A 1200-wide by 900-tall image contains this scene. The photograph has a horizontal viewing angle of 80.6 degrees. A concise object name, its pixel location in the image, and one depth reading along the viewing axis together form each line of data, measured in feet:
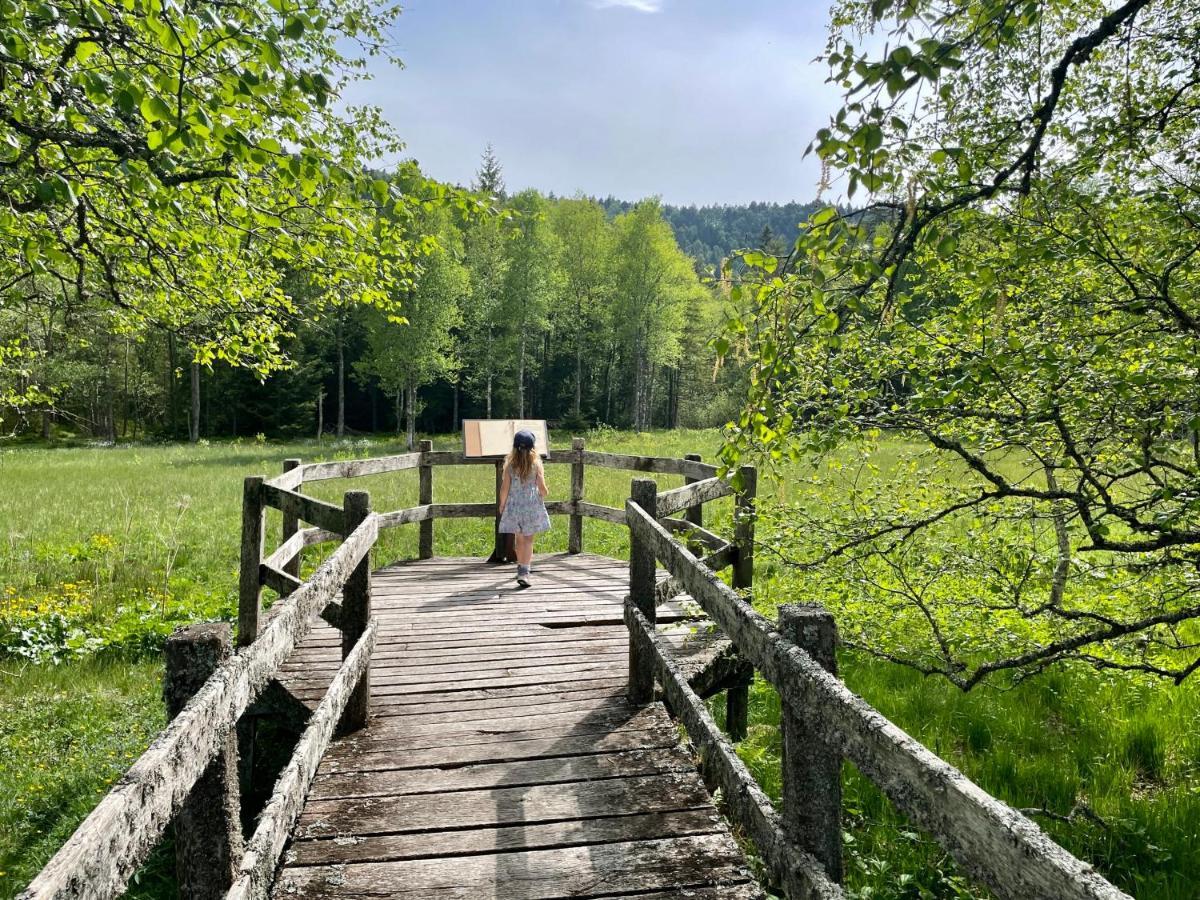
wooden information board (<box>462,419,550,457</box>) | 29.84
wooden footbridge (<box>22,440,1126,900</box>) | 5.12
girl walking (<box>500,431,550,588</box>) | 25.62
